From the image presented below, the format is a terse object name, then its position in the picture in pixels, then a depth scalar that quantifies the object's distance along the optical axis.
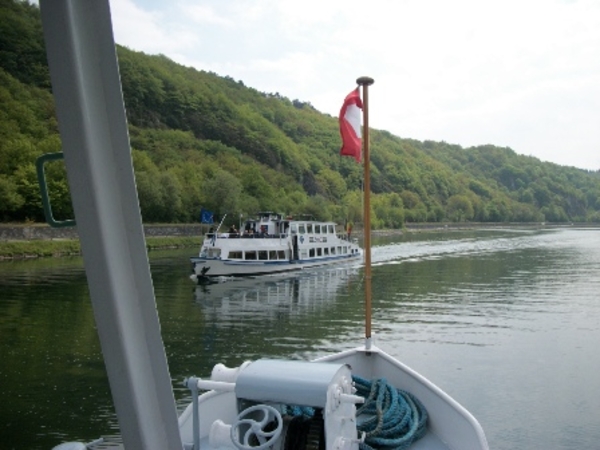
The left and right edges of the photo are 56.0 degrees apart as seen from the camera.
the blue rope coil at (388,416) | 5.31
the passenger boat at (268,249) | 29.16
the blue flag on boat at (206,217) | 29.33
